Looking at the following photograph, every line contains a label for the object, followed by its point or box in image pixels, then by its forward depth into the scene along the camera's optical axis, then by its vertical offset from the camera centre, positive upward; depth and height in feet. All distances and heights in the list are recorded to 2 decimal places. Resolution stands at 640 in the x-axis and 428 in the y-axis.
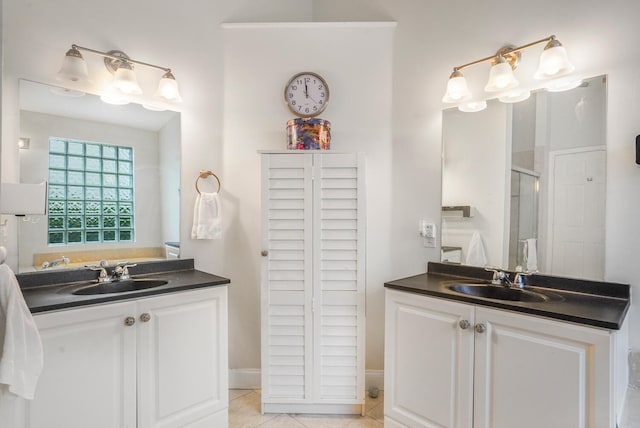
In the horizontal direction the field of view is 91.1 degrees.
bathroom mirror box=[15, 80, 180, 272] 5.40 +0.64
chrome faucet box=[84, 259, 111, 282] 5.68 -1.10
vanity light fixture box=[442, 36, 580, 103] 4.99 +2.47
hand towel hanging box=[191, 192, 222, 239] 6.84 -0.16
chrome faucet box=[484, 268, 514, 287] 5.63 -1.18
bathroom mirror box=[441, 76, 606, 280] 5.10 +0.56
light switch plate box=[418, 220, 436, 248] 6.91 -0.43
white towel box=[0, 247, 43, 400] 3.65 -1.60
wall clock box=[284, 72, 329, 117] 7.30 +2.72
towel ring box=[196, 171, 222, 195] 7.11 +0.82
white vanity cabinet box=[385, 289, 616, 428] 3.81 -2.20
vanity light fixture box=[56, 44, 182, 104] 5.41 +2.49
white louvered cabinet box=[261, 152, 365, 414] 6.24 -1.32
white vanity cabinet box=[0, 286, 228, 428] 4.21 -2.39
